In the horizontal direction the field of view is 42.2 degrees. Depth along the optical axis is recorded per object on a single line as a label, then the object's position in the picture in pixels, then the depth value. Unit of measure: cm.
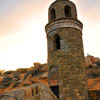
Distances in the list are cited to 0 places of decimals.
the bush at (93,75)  1806
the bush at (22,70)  3054
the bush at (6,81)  2337
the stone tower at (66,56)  976
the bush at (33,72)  2470
